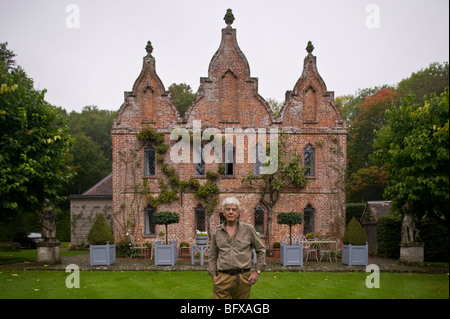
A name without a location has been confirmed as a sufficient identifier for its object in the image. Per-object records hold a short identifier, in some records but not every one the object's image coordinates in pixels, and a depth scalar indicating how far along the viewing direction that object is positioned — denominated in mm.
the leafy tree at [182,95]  38494
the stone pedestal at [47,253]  15898
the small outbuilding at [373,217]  21016
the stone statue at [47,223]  16250
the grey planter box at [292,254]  15406
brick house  20047
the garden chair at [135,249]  19062
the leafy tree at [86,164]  38688
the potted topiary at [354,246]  15430
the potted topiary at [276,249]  19344
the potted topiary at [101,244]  15484
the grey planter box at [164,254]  15578
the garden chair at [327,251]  17328
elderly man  6207
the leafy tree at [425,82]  28547
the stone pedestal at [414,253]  15298
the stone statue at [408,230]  15516
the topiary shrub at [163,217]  16219
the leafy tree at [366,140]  33719
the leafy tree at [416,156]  11898
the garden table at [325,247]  17333
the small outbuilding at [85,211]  24234
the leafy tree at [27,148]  14492
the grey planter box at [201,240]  15633
